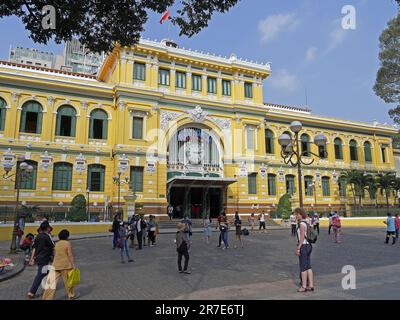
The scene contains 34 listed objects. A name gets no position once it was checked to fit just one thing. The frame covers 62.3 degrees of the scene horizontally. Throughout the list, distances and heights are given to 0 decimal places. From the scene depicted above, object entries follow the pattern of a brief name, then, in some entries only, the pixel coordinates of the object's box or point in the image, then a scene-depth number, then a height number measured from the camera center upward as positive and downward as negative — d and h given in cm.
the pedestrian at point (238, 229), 1576 -98
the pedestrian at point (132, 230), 1553 -99
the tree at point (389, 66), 2531 +1108
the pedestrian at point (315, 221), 2040 -83
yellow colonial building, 2755 +689
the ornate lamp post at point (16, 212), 1404 +67
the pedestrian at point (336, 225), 1698 -92
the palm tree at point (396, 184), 3840 +270
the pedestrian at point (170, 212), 2947 -29
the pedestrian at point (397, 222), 1882 -83
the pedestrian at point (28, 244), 1141 -120
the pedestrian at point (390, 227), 1644 -100
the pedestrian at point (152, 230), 1634 -104
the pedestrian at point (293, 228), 2151 -131
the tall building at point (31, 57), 6861 +3257
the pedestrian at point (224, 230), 1479 -96
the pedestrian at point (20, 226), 1507 -82
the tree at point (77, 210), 2345 -9
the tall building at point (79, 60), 7762 +3536
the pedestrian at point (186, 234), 1000 -78
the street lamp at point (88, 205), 2629 +31
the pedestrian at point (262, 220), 2465 -91
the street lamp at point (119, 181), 2581 +229
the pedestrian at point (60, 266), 663 -115
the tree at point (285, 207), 3145 +10
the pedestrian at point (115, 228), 1457 -86
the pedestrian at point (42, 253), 716 -96
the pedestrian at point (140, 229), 1522 -93
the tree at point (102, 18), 830 +503
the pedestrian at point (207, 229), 1789 -111
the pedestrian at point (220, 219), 1503 -48
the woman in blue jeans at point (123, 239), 1146 -105
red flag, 2959 +1733
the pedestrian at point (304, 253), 694 -95
